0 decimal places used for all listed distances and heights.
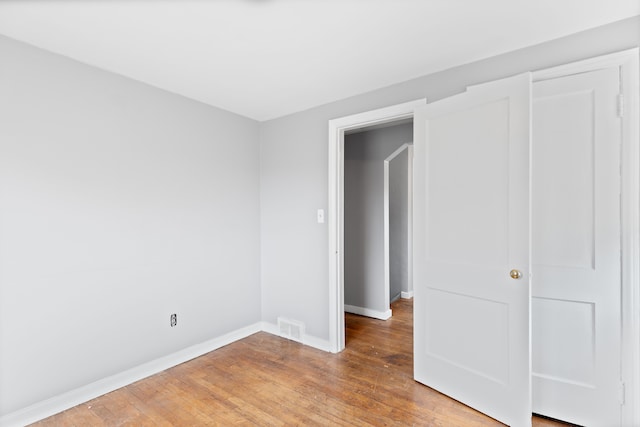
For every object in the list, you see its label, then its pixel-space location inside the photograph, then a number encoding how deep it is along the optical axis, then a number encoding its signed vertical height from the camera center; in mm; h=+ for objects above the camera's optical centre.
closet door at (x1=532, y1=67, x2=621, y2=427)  1753 -240
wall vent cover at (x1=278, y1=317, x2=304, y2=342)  3166 -1224
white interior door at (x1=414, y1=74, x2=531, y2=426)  1836 -255
